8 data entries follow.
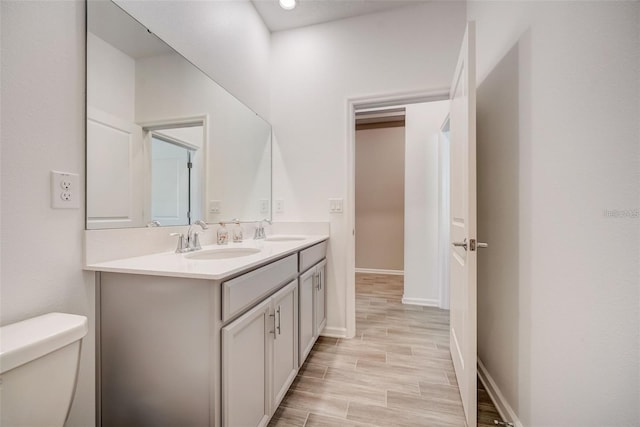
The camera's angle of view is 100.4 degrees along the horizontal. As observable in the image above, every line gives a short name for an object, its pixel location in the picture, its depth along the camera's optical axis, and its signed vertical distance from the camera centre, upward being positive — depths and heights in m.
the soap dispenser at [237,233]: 1.84 -0.14
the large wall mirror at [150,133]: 1.05 +0.40
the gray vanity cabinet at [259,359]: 0.95 -0.63
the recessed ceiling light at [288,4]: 2.05 +1.63
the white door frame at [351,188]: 2.20 +0.22
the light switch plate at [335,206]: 2.24 +0.07
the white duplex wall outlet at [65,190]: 0.90 +0.08
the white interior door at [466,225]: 1.26 -0.06
